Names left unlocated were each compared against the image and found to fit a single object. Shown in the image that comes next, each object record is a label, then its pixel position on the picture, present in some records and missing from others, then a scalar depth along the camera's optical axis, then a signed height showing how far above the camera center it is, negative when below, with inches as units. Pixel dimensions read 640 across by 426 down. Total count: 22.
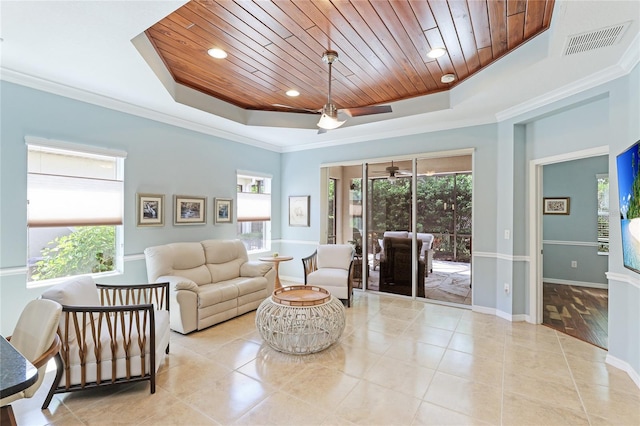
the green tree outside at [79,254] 130.5 -19.4
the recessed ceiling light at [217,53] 114.3 +61.8
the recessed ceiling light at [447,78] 137.4 +63.0
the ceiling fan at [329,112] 114.3 +40.0
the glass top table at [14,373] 44.9 -25.9
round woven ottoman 119.2 -44.2
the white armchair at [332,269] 180.1 -36.3
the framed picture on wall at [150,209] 158.6 +1.9
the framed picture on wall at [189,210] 176.9 +1.7
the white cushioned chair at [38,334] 67.2 -29.0
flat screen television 89.0 +3.9
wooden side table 196.4 -30.4
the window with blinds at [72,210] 125.3 +1.1
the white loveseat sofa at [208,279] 138.6 -36.0
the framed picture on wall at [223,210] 200.4 +2.0
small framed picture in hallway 233.9 +7.8
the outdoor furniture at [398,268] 197.9 -36.5
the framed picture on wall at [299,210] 242.4 +2.8
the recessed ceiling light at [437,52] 114.1 +62.5
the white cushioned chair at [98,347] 87.5 -40.7
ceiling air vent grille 88.5 +54.3
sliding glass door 187.2 -1.6
